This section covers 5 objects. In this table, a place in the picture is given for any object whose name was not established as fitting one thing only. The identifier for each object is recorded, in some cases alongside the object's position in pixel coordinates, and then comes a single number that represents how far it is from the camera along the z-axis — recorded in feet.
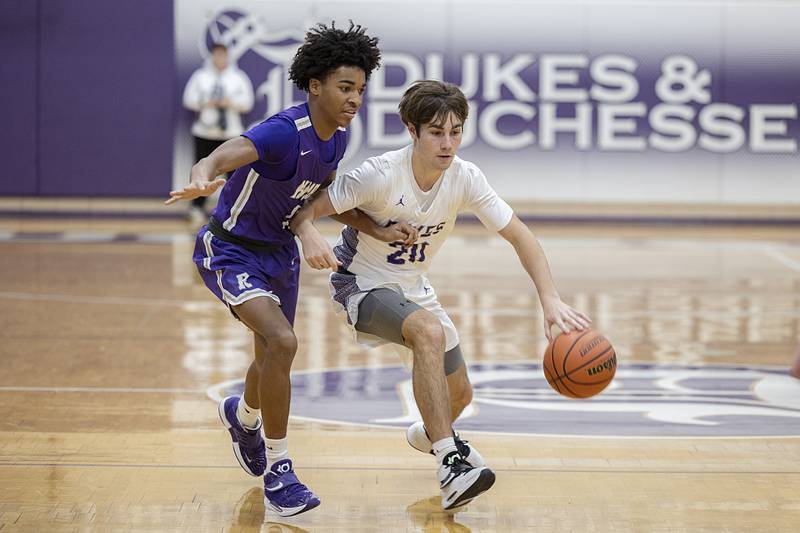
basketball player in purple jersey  30.46
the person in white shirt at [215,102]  106.38
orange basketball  31.75
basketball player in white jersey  30.86
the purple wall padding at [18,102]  108.29
